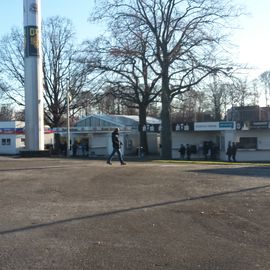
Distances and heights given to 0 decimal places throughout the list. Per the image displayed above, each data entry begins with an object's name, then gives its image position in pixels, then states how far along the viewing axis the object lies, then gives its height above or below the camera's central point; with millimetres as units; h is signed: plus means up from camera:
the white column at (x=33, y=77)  37344 +4906
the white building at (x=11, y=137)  68188 +1375
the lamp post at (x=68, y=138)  57650 +915
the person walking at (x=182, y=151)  52125 -623
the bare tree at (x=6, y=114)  91812 +6025
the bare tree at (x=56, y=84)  69062 +7913
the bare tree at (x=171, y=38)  42219 +8137
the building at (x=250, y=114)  53969 +2869
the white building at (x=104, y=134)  64500 +1416
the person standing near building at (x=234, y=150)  45562 -588
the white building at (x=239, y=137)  49875 +568
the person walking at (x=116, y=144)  22844 +75
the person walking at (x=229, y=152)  45719 -709
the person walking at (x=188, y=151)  52062 -634
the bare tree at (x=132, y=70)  42156 +6482
